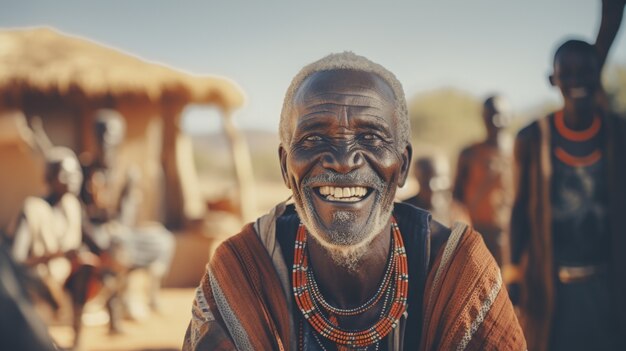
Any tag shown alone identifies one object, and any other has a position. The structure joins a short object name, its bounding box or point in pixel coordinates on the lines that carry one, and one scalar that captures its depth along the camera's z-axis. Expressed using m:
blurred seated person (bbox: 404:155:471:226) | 6.05
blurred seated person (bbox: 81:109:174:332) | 6.93
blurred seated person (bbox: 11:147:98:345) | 5.98
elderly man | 2.37
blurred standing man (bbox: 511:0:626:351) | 3.91
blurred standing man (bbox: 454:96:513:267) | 7.10
